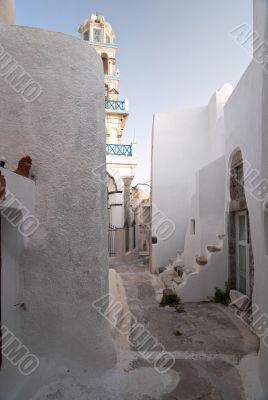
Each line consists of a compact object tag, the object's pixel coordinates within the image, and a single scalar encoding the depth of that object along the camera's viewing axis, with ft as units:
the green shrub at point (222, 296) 22.42
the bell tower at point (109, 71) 56.80
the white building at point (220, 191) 13.24
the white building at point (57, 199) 11.46
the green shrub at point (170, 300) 22.77
